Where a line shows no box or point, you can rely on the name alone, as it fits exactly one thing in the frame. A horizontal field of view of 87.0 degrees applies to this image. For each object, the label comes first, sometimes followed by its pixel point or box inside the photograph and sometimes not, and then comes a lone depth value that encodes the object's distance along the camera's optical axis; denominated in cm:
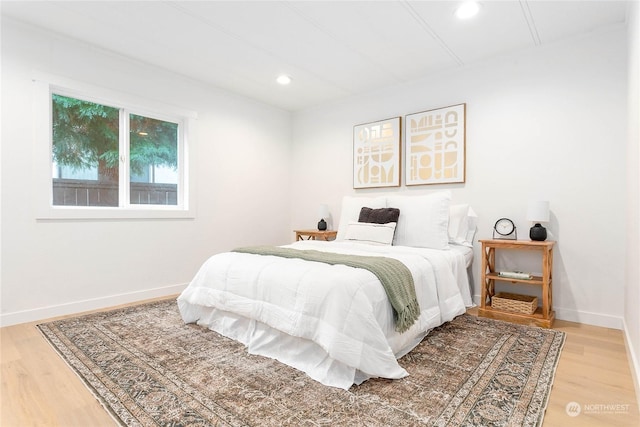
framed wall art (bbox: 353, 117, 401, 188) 401
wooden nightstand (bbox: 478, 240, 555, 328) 274
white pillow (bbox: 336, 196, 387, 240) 370
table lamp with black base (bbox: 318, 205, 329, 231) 448
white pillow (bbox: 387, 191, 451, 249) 316
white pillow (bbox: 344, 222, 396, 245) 326
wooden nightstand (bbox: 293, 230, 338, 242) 429
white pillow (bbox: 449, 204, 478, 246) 335
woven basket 282
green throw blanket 200
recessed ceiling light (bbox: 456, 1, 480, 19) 248
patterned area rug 150
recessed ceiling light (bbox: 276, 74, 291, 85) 384
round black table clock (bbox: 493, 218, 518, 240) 318
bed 178
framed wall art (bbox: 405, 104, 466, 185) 354
